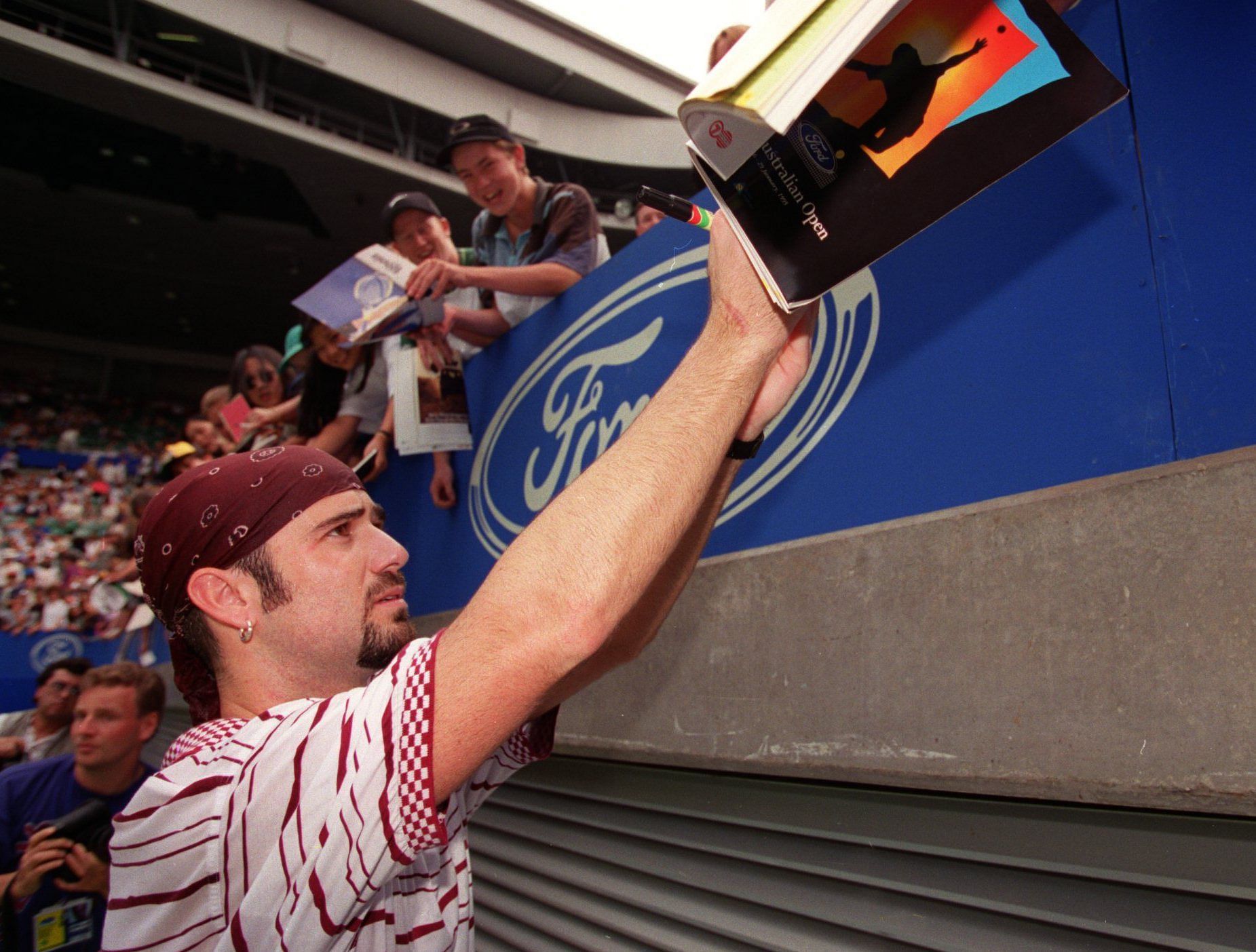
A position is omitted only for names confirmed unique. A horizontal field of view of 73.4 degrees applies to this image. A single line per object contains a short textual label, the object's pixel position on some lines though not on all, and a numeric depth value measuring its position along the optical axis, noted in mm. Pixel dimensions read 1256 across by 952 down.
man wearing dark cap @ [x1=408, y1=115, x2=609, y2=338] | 2875
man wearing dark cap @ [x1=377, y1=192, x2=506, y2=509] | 3336
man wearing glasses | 4613
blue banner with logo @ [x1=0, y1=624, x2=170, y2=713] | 9234
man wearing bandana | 800
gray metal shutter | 1107
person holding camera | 2457
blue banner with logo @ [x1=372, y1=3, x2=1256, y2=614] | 1267
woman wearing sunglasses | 4961
